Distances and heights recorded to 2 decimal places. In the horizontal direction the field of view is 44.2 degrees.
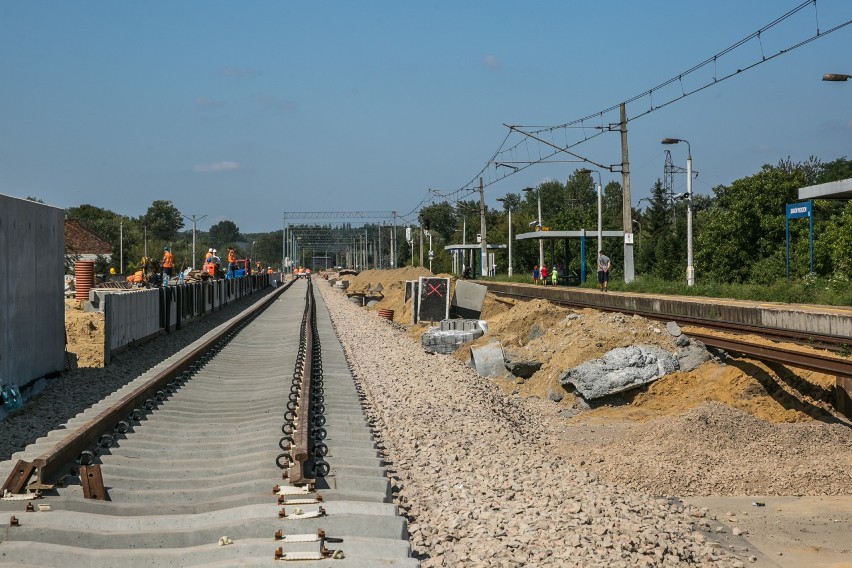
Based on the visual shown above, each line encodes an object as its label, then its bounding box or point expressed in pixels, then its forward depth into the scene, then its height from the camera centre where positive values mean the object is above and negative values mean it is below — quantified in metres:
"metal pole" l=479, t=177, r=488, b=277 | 68.18 +1.93
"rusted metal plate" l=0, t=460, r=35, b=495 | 6.57 -1.29
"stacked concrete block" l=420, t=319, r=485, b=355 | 23.75 -1.59
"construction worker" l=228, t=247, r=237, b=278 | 60.30 +0.59
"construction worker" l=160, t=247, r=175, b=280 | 41.79 +0.31
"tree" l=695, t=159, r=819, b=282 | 58.97 +2.23
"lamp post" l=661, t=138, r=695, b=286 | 43.34 +2.51
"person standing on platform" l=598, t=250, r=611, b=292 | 43.28 -0.02
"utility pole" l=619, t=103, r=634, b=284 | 42.53 +2.69
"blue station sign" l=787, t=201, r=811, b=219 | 35.03 +1.90
